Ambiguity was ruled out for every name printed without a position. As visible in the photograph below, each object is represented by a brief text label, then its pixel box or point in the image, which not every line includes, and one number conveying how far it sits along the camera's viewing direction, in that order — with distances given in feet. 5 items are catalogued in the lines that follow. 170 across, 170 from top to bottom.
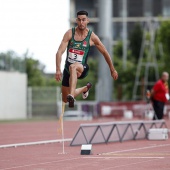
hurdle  65.24
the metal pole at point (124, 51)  281.13
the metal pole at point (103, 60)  188.55
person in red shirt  91.97
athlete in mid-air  53.26
